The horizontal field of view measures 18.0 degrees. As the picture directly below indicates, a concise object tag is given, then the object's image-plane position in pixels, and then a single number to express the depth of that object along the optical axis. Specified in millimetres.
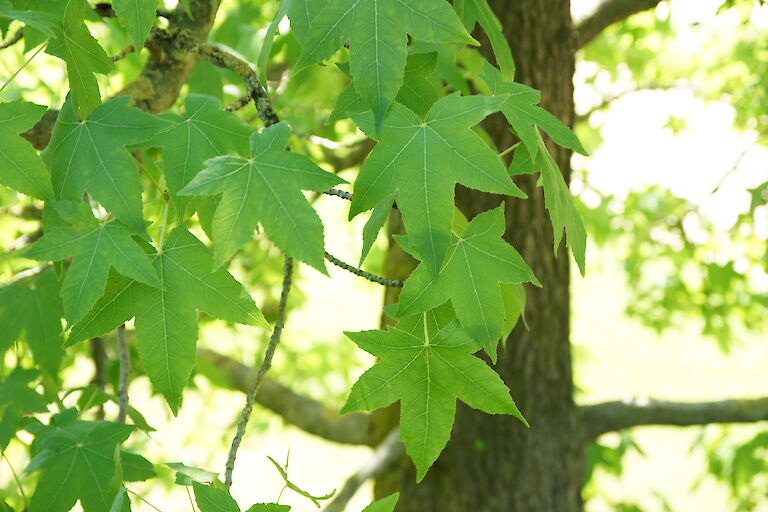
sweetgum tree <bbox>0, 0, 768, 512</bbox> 1560
